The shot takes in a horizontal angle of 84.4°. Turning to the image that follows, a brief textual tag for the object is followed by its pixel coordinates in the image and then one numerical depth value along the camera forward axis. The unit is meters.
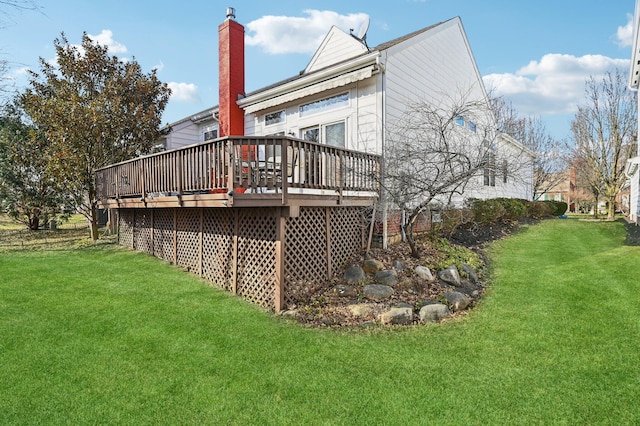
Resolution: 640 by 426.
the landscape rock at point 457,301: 6.59
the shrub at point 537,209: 18.36
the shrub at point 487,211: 12.67
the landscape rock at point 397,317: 5.96
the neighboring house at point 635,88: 12.06
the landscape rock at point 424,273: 7.79
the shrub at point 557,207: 21.30
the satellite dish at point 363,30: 10.51
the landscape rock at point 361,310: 6.23
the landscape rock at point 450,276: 7.71
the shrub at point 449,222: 10.88
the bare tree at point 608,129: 20.62
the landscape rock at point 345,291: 7.07
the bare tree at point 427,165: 7.86
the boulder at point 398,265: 8.04
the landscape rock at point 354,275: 7.52
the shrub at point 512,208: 14.90
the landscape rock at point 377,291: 6.88
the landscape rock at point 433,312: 6.09
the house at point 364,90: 9.30
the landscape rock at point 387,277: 7.38
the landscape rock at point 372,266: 7.90
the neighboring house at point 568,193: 28.63
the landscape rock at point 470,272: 8.12
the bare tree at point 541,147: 24.55
